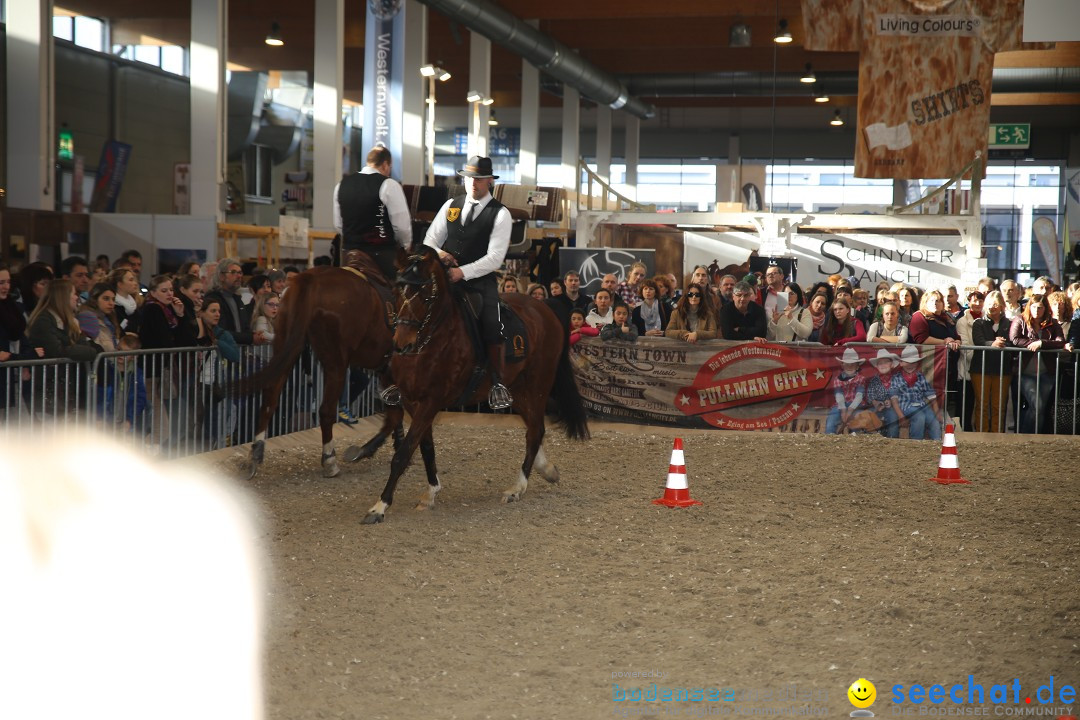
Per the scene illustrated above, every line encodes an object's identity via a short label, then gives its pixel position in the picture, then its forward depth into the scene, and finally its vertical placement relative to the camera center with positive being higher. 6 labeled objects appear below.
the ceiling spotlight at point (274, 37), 25.19 +5.76
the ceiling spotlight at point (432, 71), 21.89 +4.38
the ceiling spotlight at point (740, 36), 26.16 +6.16
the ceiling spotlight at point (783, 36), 24.03 +5.70
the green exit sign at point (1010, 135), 39.09 +5.98
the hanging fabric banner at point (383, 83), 20.28 +3.76
